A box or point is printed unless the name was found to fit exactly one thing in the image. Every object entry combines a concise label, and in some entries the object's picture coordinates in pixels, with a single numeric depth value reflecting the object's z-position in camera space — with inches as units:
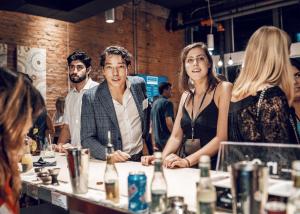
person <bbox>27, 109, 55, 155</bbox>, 113.4
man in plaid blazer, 100.5
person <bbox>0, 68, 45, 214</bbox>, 47.2
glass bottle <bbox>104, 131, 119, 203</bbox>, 54.5
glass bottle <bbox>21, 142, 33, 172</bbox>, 85.8
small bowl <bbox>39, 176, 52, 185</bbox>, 70.6
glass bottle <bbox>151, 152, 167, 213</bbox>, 45.5
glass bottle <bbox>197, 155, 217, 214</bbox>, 40.1
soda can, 47.2
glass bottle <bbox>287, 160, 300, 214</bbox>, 36.1
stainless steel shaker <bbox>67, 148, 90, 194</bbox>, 59.0
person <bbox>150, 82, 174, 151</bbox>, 213.5
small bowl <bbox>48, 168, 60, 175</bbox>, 70.7
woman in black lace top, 63.4
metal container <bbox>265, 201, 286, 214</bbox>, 35.9
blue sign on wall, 316.8
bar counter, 54.8
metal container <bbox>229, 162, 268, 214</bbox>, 38.9
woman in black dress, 80.9
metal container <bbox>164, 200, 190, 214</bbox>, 45.9
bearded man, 142.6
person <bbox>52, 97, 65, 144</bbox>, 225.3
